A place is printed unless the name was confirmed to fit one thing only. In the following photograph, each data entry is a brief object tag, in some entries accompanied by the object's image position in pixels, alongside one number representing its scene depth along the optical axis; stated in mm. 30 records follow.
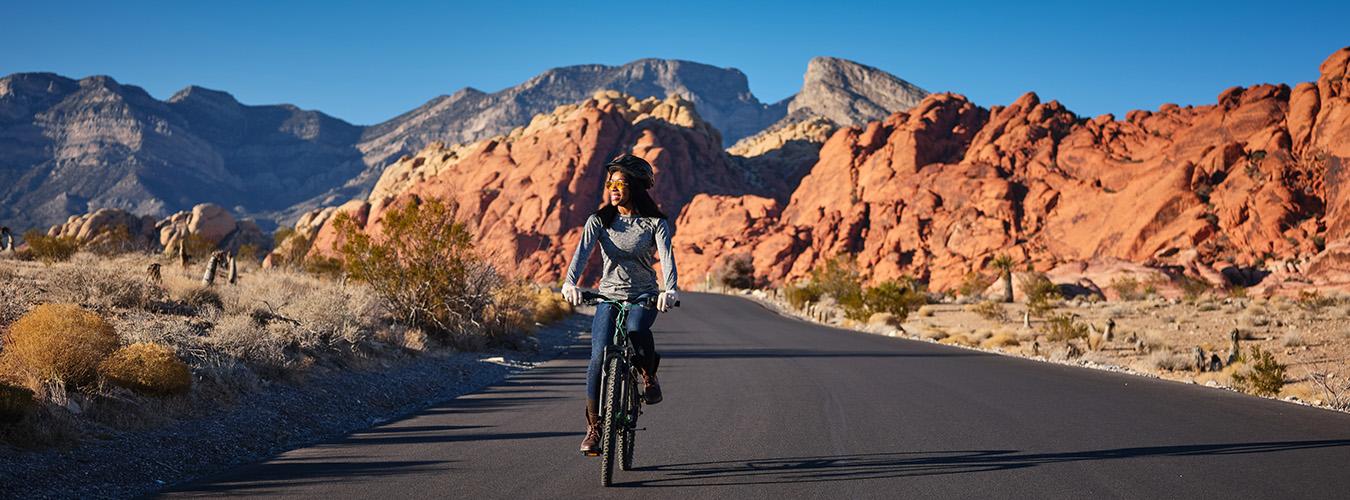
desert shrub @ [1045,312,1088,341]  24391
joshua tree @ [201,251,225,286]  18109
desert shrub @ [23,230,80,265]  27547
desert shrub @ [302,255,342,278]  30672
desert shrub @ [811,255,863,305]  52500
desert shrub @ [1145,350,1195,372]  18053
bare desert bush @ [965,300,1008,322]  38031
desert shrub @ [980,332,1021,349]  25453
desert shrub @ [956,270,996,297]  60625
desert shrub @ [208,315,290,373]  10461
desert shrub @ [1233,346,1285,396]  13492
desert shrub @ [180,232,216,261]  38934
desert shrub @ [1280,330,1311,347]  22250
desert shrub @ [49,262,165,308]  12867
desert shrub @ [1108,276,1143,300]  50312
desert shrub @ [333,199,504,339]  17812
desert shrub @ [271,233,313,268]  44000
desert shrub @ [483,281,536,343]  19028
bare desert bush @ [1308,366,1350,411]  11703
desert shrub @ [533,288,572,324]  29767
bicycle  6355
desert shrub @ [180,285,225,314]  14453
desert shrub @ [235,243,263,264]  42150
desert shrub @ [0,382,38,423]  6445
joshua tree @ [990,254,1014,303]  53644
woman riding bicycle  6566
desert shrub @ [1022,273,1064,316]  45481
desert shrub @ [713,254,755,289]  84000
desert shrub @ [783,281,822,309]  51969
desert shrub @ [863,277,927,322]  37938
